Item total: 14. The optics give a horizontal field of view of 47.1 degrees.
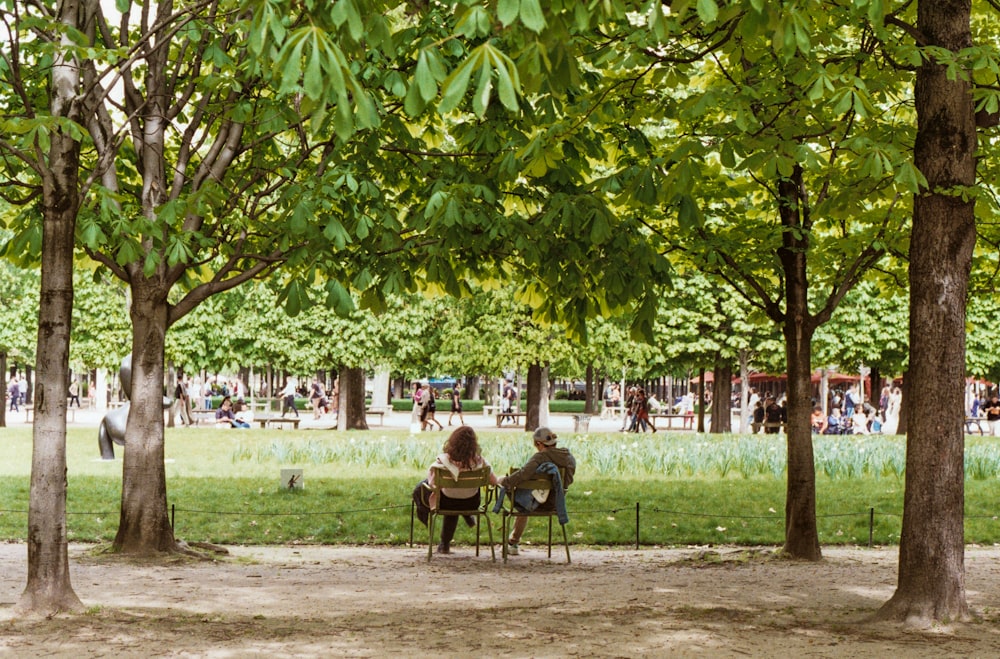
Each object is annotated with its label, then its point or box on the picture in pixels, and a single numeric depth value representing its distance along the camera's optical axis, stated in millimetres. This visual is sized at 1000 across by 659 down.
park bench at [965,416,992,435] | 32875
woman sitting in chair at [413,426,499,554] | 10703
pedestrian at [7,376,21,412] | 45750
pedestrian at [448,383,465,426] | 37803
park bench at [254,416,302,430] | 31877
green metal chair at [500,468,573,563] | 10750
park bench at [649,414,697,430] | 37062
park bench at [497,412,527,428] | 35625
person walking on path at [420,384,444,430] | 31484
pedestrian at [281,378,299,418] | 37375
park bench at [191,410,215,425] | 37375
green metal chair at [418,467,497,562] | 10648
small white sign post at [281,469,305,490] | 15273
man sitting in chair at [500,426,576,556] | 10742
